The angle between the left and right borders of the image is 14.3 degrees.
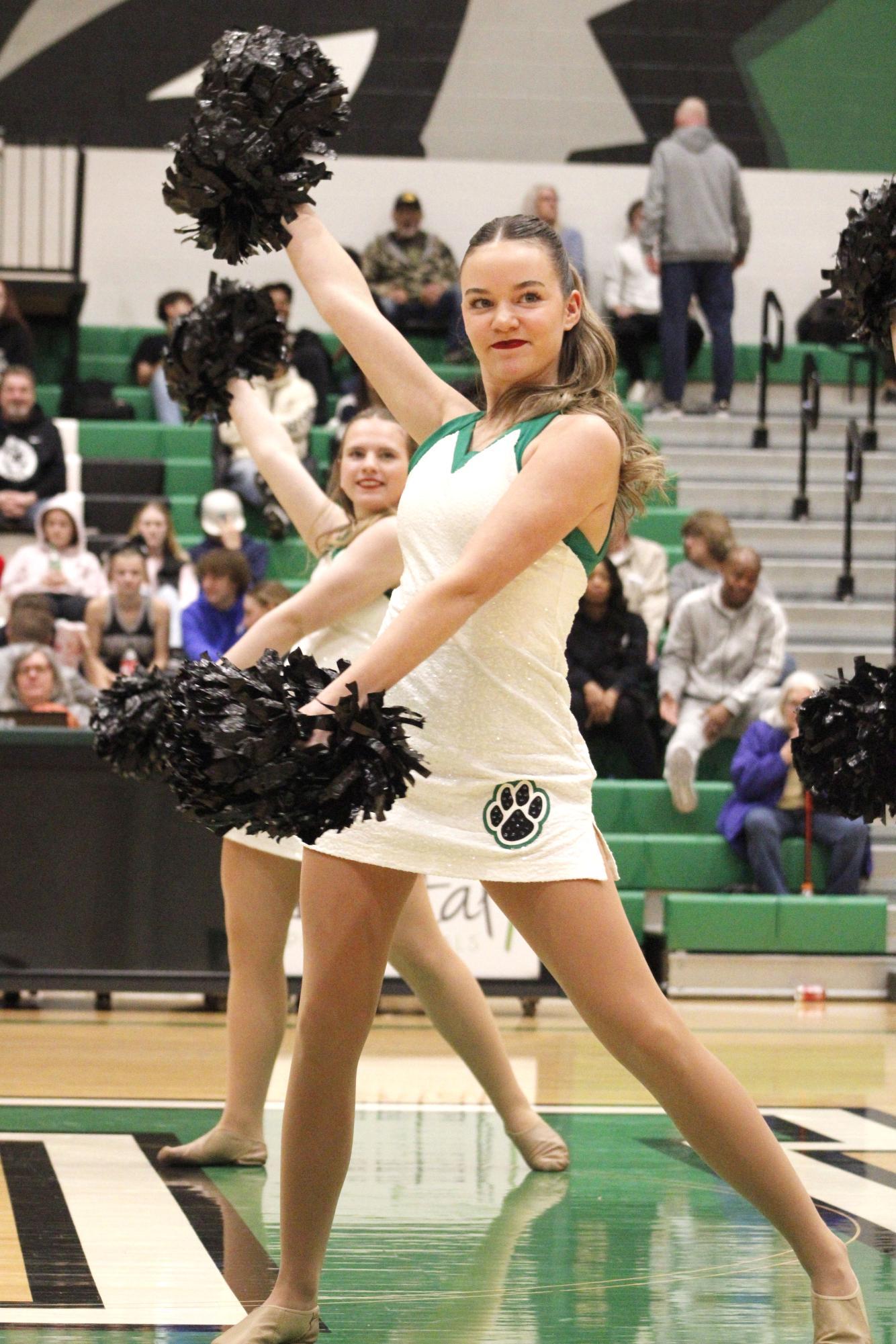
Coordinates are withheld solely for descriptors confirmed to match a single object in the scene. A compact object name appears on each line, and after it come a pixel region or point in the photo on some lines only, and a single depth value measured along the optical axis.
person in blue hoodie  15.54
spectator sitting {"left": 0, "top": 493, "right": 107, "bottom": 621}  16.58
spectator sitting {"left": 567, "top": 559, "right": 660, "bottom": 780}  15.36
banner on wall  12.50
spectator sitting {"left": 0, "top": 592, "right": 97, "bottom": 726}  14.47
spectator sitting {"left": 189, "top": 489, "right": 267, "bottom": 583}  17.30
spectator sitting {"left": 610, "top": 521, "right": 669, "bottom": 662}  16.81
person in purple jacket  14.60
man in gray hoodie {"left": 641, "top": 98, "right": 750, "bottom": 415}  20.52
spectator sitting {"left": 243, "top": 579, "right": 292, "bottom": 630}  13.48
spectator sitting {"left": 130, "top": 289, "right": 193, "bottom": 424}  20.95
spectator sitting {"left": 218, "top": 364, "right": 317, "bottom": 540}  18.45
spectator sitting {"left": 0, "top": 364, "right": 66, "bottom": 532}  18.36
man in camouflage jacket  22.46
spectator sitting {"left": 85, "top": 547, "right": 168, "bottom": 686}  15.96
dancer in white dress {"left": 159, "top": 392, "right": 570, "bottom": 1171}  6.98
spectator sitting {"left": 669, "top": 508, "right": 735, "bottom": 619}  16.88
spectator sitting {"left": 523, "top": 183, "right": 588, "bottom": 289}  22.29
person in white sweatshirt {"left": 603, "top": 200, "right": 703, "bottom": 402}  22.27
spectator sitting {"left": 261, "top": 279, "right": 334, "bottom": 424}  20.81
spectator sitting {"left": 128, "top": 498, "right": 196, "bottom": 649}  16.87
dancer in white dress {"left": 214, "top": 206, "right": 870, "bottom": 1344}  4.72
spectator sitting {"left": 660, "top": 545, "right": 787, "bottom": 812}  15.73
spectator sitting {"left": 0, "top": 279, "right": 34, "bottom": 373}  20.14
